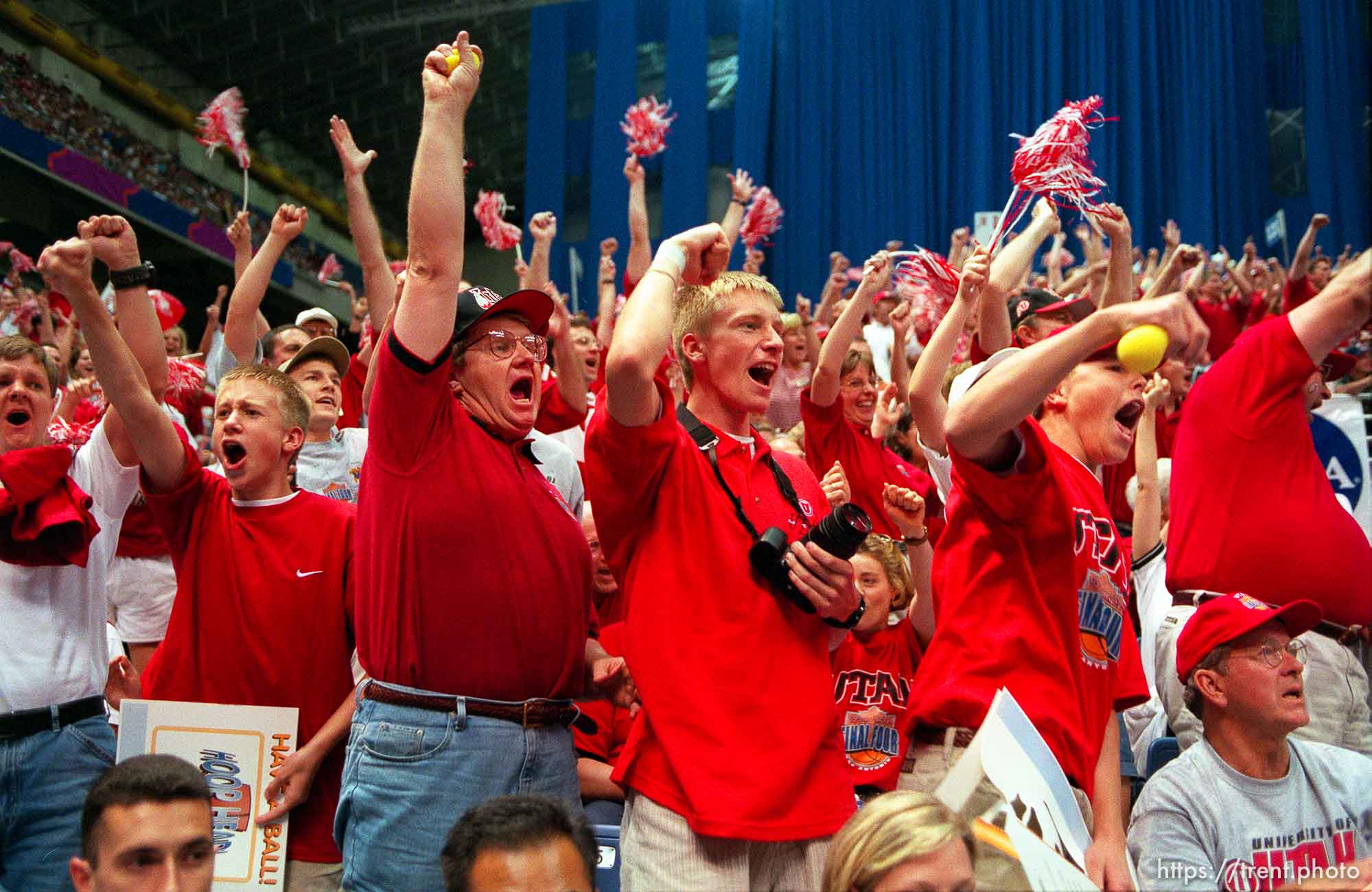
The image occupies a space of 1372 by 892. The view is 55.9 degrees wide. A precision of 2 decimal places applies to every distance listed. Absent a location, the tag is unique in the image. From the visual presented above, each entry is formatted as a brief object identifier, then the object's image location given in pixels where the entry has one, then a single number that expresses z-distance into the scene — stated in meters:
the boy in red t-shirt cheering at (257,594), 3.07
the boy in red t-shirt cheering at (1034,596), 2.26
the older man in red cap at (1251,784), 2.69
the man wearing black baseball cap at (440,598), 2.47
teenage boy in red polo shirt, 2.30
